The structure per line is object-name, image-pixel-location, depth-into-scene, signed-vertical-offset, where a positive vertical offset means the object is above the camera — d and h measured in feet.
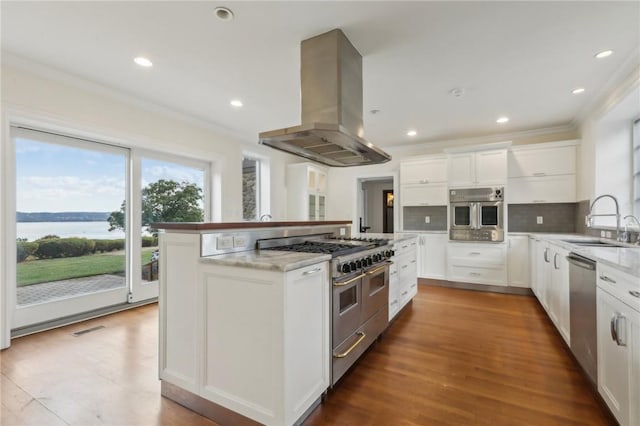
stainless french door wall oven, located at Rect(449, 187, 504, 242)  14.55 -0.01
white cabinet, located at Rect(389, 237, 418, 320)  10.23 -2.26
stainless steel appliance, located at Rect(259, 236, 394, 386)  6.18 -1.97
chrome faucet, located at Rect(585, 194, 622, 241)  8.70 -0.56
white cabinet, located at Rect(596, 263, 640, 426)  4.38 -2.18
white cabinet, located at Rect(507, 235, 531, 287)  14.15 -2.30
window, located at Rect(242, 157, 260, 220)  18.06 +1.69
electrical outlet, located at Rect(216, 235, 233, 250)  5.92 -0.60
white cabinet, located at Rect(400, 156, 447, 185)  16.61 +2.54
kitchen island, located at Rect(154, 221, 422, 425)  4.76 -2.03
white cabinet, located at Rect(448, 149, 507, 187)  14.64 +2.37
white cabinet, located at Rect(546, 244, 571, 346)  7.99 -2.32
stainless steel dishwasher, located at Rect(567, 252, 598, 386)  6.01 -2.25
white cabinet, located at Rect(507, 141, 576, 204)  14.01 +2.02
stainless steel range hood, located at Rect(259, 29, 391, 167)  7.27 +3.09
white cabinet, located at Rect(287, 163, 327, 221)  18.66 +1.49
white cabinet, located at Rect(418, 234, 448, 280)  16.01 -2.35
